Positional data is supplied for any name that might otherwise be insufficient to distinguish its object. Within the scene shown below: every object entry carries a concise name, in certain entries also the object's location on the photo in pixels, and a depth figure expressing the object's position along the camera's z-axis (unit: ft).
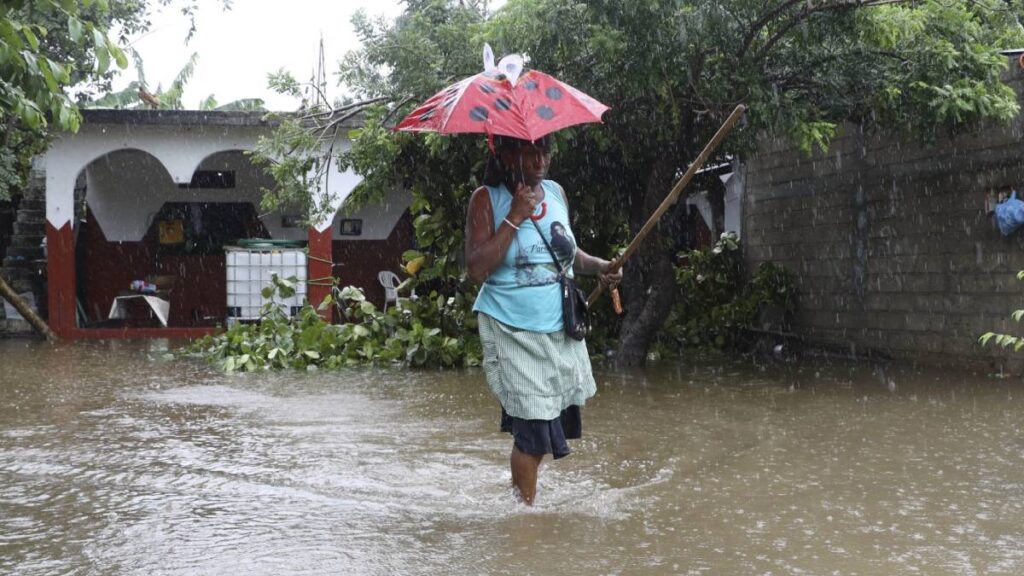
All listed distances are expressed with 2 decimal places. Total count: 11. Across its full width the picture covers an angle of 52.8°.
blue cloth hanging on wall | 27.68
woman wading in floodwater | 13.46
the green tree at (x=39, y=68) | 13.01
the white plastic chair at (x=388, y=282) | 57.41
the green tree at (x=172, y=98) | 73.15
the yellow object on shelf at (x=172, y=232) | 58.54
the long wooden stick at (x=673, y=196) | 13.89
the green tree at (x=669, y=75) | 25.48
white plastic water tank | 49.44
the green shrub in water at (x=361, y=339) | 34.19
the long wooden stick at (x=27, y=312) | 45.52
